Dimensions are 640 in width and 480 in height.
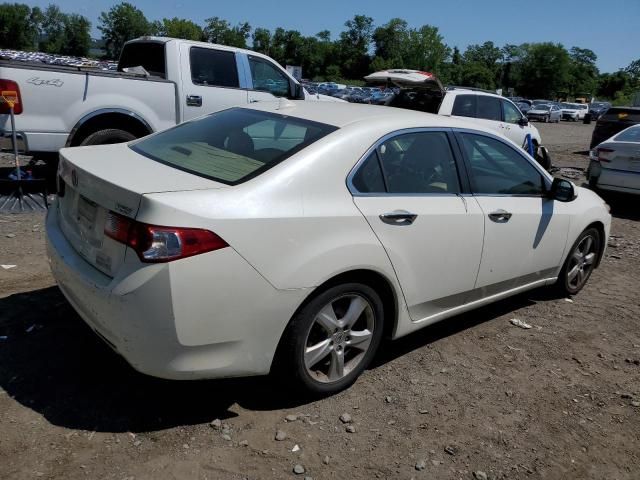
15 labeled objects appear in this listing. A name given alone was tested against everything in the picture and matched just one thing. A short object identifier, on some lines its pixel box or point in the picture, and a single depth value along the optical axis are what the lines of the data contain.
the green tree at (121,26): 118.00
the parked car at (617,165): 8.63
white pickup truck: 6.44
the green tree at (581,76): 114.38
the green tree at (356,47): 128.50
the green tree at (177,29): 117.19
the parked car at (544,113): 42.41
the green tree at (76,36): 120.75
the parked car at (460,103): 10.53
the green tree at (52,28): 123.12
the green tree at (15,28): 113.44
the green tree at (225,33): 121.84
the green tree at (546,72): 109.12
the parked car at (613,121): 14.48
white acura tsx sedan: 2.53
